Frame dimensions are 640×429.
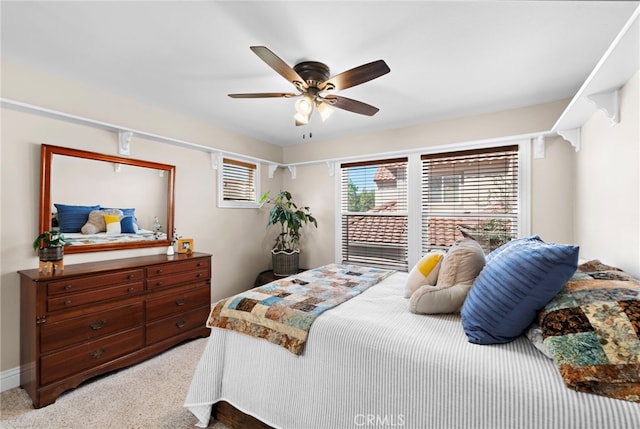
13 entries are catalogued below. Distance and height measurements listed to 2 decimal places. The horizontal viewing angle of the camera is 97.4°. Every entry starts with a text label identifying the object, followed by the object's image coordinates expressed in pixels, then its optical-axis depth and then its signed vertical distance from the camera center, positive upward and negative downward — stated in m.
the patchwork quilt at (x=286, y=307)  1.52 -0.54
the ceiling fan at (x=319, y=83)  1.69 +0.90
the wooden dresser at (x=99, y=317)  1.94 -0.82
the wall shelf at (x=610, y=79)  1.21 +0.77
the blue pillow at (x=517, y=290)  1.13 -0.31
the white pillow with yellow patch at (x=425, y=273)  1.76 -0.36
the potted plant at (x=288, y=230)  3.89 -0.21
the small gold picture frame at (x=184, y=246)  3.07 -0.34
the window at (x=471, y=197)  2.96 +0.23
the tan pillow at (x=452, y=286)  1.52 -0.38
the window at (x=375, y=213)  3.60 +0.05
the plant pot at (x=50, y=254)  2.05 -0.29
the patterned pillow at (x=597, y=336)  0.91 -0.42
